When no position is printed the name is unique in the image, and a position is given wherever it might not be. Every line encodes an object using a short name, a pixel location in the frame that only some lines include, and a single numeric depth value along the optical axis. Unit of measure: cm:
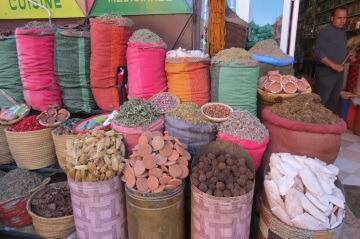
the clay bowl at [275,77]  249
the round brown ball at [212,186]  165
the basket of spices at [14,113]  265
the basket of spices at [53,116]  255
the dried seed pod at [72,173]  182
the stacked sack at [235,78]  229
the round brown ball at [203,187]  164
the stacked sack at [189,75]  239
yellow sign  301
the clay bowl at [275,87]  243
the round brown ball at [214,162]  178
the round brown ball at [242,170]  172
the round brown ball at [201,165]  177
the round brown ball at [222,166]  174
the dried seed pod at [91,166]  179
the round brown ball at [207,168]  174
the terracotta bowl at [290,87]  246
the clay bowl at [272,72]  258
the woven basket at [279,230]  150
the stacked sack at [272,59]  277
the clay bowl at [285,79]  249
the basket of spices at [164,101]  235
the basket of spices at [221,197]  160
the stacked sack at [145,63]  242
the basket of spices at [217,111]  218
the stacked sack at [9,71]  276
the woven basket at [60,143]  236
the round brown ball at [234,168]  174
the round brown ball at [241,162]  177
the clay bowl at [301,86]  248
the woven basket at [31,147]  250
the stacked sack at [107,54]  246
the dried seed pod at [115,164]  183
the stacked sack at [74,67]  257
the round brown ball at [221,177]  168
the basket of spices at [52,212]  205
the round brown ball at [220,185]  162
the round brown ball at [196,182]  167
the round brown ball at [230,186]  162
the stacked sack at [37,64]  259
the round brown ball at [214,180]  166
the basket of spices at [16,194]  222
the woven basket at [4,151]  279
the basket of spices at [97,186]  181
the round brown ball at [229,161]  178
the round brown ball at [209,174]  169
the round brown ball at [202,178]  168
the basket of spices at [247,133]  197
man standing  331
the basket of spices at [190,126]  205
